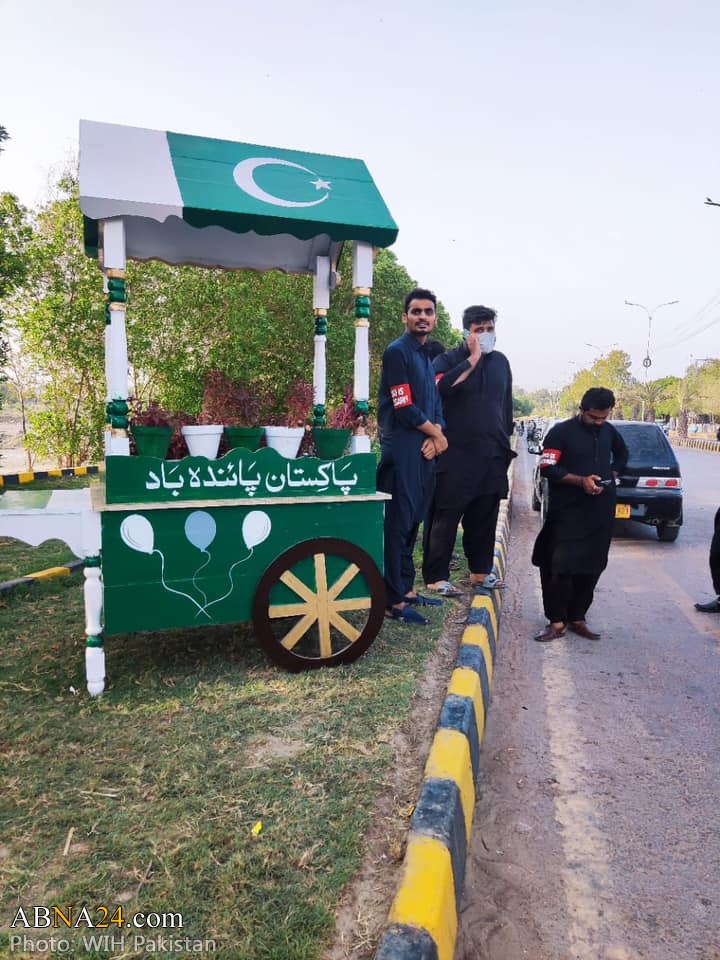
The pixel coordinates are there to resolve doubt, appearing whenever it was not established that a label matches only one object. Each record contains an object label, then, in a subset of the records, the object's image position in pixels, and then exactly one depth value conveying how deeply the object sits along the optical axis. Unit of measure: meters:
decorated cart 3.01
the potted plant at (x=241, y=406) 3.86
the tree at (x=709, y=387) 51.81
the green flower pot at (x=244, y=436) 3.39
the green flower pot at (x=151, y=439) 3.22
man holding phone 4.33
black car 7.66
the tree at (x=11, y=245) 9.38
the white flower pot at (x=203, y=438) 3.28
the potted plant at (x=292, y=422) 3.49
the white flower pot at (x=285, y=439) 3.48
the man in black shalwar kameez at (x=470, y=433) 4.75
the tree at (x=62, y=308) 12.16
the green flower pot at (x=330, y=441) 3.57
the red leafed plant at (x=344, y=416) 3.81
